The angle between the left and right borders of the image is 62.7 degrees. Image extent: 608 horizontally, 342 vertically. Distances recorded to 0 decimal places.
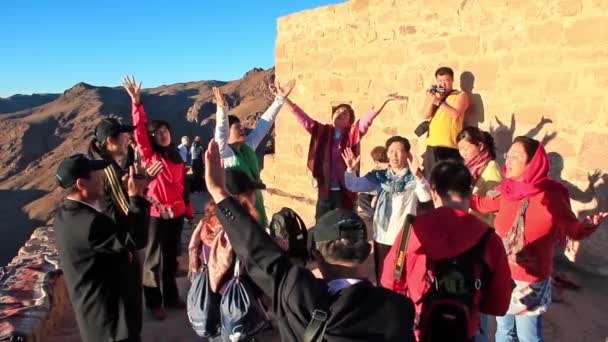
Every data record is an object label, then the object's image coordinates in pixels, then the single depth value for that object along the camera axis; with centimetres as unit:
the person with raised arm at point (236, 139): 397
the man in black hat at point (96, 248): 257
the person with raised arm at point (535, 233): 276
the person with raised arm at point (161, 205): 414
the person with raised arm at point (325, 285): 165
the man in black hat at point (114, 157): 307
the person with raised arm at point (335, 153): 472
